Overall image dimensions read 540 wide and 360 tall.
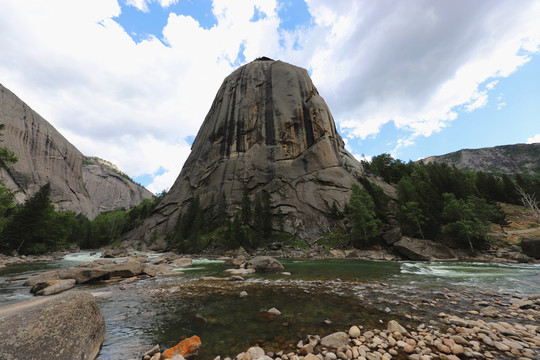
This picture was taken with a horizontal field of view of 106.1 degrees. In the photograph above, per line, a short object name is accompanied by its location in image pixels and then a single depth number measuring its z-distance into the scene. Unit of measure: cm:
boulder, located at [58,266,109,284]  1279
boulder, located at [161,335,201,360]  441
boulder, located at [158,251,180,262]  3344
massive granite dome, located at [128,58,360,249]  5566
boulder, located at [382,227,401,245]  3328
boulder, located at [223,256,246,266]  2303
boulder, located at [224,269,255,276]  1647
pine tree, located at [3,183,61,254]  3312
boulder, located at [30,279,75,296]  1015
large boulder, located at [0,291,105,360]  373
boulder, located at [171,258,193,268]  2293
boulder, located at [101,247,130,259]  3842
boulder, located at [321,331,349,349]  489
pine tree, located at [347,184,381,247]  3691
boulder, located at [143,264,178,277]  1603
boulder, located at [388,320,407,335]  541
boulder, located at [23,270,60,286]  1219
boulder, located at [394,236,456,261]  2714
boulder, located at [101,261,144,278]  1434
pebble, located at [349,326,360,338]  532
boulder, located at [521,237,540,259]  2285
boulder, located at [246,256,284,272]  1825
